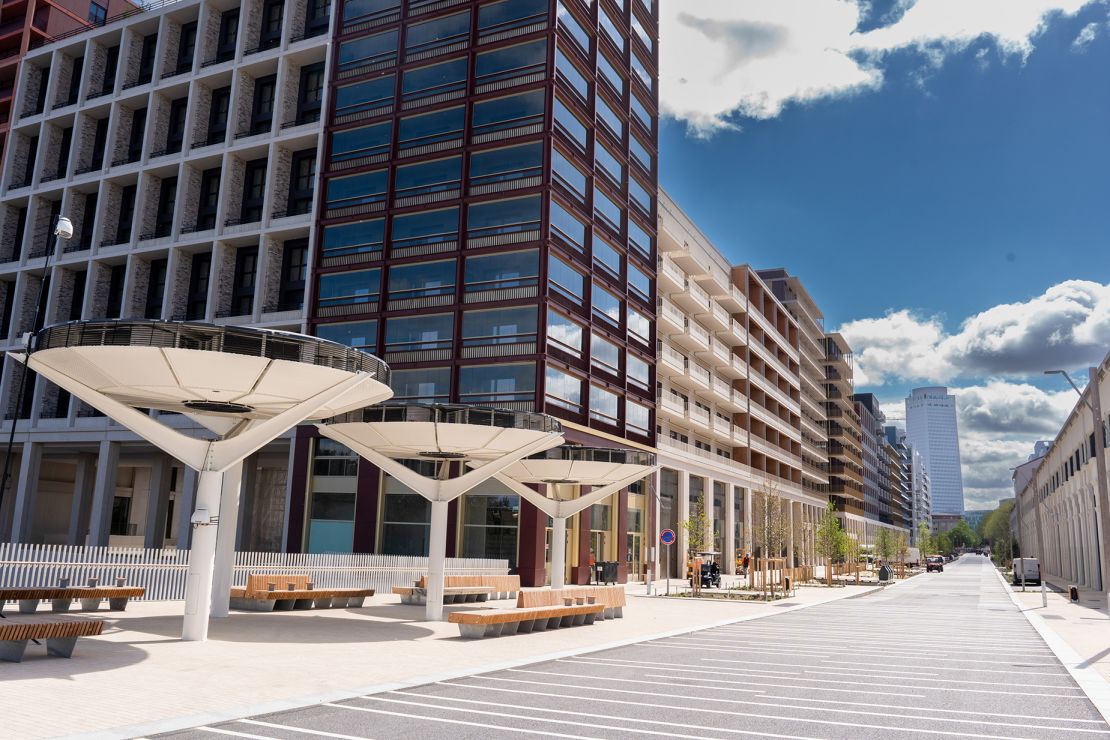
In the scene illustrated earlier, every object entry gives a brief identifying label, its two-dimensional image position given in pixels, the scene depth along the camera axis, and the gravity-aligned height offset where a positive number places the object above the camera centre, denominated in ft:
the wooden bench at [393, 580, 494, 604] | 88.38 -5.99
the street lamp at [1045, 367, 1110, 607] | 77.10 +7.92
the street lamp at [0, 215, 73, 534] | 84.02 +28.75
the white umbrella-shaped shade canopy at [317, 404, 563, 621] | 68.08 +7.96
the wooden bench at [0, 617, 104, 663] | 37.99 -4.86
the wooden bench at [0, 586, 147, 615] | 54.49 -4.92
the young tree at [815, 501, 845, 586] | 173.88 +1.50
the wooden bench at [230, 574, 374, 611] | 74.08 -5.48
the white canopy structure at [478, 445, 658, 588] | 97.50 +7.63
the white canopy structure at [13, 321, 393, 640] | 47.62 +8.84
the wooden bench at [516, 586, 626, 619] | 64.34 -4.57
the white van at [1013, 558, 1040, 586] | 172.65 -3.52
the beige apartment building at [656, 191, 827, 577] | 182.19 +36.94
